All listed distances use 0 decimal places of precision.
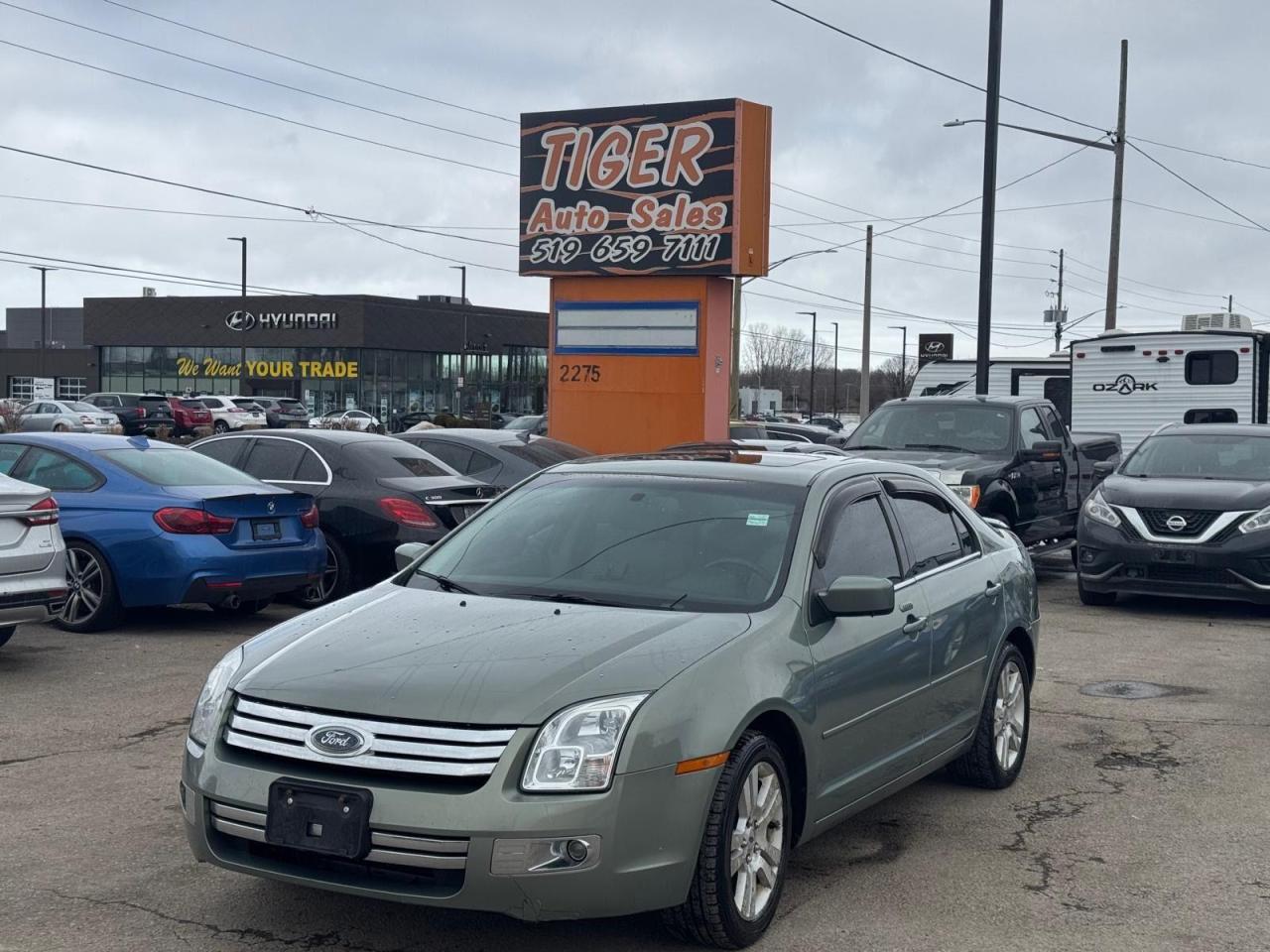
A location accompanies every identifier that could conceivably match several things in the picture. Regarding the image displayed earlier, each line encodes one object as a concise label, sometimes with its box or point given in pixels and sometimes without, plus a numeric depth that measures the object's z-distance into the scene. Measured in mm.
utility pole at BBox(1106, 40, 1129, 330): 32250
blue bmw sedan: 10508
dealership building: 80312
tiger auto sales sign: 20125
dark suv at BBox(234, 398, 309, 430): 57750
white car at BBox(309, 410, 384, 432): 50253
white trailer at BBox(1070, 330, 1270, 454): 21141
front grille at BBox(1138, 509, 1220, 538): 12992
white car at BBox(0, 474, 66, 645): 8914
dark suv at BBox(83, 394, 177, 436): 53875
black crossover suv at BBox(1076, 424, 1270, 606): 12789
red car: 54562
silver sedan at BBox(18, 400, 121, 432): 46094
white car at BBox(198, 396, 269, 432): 55953
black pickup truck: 14516
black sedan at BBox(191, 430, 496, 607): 12164
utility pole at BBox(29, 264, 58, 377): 76350
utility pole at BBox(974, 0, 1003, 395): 21297
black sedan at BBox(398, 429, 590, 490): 14016
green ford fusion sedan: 4297
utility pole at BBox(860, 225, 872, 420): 44156
